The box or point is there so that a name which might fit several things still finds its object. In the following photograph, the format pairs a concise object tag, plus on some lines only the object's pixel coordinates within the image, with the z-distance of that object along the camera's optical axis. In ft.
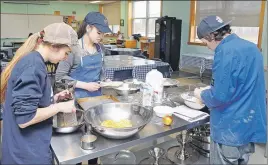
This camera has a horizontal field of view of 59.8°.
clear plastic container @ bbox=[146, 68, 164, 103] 5.83
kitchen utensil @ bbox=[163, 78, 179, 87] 6.86
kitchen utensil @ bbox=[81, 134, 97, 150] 3.67
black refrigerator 22.17
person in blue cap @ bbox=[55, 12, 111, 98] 5.81
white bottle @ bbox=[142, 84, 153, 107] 5.71
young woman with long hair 3.15
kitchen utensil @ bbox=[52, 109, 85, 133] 4.08
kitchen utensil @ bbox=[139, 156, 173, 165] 6.90
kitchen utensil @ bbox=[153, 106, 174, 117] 5.02
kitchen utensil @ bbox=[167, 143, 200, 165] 6.77
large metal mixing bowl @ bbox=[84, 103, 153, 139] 4.45
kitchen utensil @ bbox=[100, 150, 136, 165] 7.10
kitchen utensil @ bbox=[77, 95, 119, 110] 5.42
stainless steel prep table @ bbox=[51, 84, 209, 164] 3.52
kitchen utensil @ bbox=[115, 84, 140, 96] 6.45
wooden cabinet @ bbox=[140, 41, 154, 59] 25.17
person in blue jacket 4.17
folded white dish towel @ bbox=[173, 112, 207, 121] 4.92
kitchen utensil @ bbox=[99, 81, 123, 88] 6.28
